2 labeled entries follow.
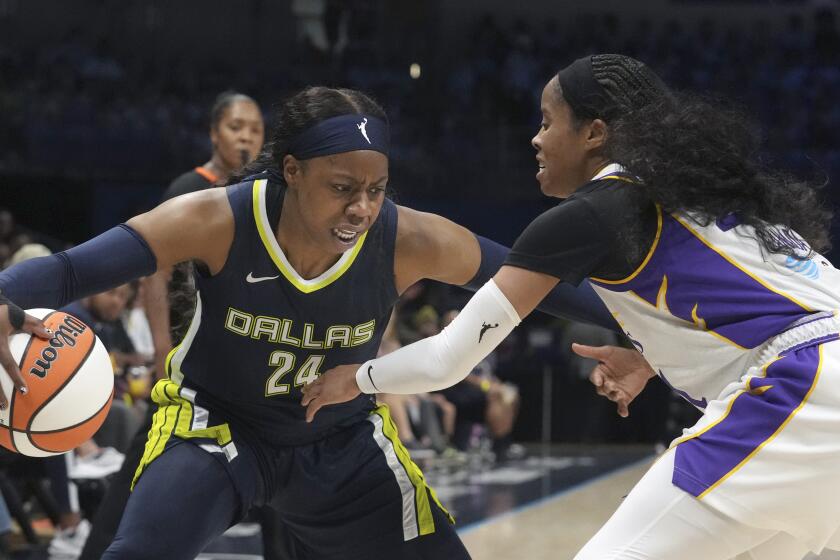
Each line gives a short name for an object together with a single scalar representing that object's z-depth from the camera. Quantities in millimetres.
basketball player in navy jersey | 6187
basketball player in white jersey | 4922
